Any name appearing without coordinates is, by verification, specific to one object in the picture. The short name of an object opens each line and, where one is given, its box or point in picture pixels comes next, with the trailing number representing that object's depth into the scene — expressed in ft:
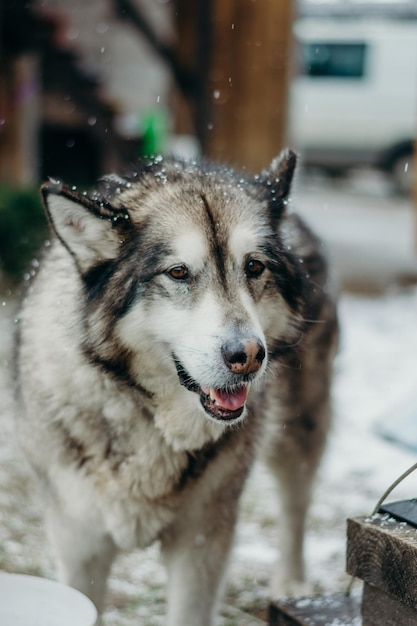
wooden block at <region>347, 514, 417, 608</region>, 6.35
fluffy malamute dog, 7.30
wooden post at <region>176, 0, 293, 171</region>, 29.32
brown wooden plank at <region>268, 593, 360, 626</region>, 8.01
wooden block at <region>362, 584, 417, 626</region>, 6.59
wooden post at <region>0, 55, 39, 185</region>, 33.58
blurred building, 33.01
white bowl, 6.67
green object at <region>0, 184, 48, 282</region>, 25.52
